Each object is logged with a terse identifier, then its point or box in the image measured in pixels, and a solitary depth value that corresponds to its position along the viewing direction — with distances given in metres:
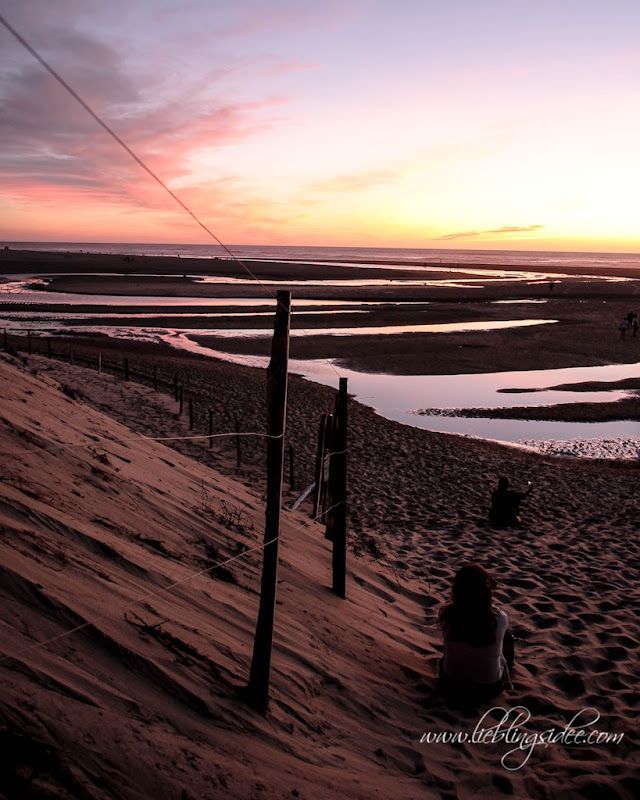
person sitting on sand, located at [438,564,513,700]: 4.87
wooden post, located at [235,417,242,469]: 12.73
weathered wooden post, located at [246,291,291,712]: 4.16
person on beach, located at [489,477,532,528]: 10.34
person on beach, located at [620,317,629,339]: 36.80
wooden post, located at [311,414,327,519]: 10.08
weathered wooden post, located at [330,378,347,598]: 6.76
